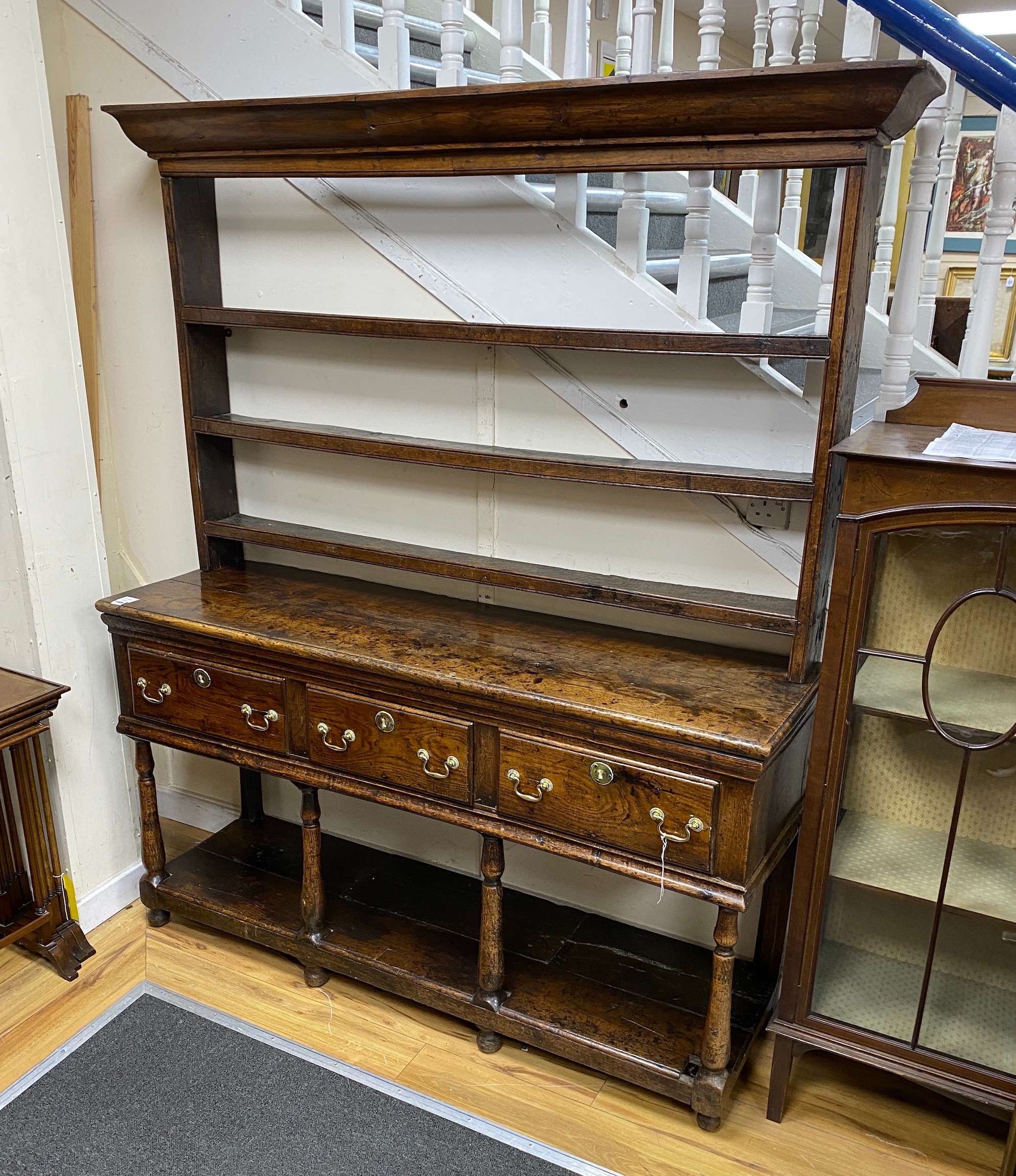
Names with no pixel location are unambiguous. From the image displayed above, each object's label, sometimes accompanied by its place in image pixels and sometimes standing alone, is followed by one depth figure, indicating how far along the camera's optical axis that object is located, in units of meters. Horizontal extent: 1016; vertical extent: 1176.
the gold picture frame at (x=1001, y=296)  6.43
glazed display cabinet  1.60
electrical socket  1.98
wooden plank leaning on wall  2.50
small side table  2.19
